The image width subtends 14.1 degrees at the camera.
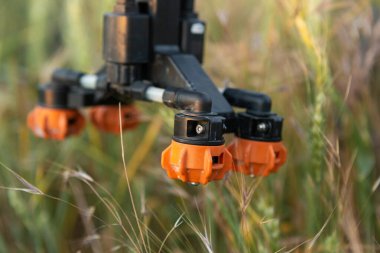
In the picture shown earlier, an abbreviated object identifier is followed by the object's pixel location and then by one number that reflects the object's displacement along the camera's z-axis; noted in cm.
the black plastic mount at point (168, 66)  80
